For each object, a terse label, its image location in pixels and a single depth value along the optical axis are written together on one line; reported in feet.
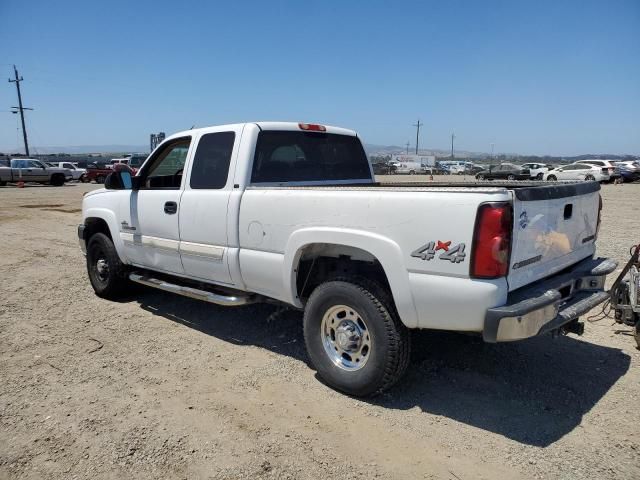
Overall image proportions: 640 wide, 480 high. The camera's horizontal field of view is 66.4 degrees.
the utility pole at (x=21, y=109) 180.53
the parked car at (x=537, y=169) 113.66
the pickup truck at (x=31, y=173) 94.63
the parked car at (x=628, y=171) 102.06
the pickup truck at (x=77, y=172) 117.91
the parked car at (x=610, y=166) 100.21
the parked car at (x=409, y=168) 207.21
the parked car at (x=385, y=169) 182.73
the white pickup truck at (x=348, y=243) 9.36
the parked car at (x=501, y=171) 113.91
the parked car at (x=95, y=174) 117.39
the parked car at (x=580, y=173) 98.00
